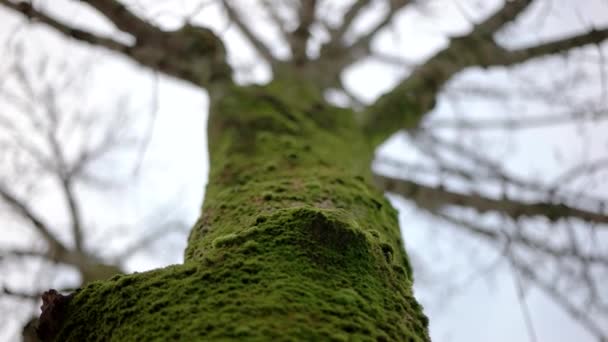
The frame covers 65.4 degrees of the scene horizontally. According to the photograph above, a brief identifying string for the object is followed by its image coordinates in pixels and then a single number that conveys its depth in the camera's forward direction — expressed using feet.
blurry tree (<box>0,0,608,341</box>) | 8.15
